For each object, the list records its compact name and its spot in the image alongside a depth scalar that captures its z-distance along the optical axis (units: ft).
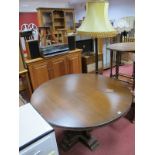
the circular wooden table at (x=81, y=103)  3.67
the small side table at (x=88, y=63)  11.56
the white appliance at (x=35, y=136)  2.73
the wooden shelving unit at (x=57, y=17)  18.80
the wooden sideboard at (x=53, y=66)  8.43
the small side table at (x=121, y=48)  8.46
